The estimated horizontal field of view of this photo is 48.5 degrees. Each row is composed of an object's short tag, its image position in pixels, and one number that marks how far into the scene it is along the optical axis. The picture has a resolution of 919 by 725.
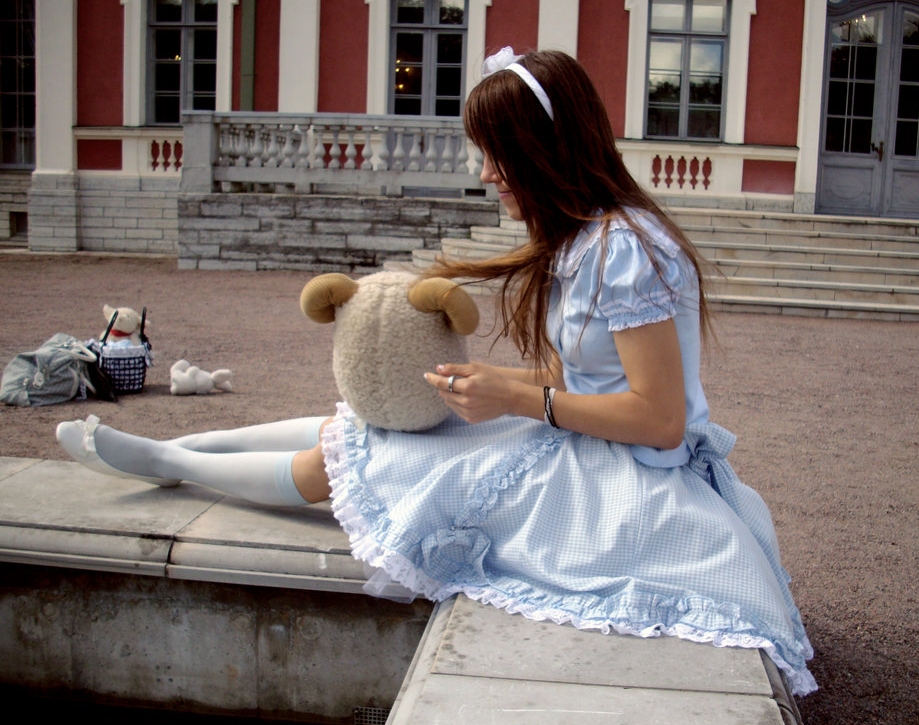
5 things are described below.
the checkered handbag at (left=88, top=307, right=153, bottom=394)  5.07
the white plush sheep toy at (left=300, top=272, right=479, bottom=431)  2.08
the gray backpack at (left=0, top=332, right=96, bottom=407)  4.87
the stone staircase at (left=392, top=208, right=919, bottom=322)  9.34
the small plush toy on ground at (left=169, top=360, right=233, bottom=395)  5.20
